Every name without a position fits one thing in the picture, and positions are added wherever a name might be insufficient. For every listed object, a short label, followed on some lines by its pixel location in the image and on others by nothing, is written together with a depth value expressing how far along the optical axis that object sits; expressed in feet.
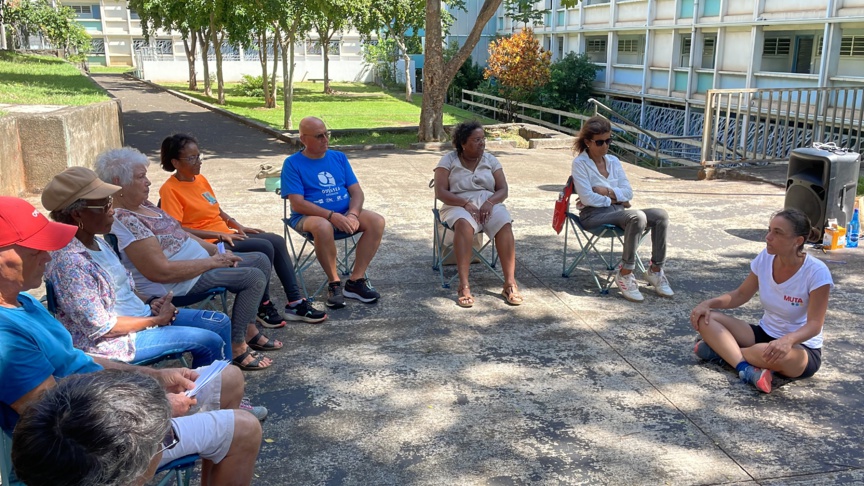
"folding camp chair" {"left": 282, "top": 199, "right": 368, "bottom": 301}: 18.28
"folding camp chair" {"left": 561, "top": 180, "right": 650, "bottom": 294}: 19.02
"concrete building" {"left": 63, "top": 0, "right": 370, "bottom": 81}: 140.05
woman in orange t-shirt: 15.89
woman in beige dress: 18.51
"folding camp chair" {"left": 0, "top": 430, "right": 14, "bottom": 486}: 8.46
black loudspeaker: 23.04
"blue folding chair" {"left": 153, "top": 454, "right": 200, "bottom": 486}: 8.16
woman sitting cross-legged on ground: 13.15
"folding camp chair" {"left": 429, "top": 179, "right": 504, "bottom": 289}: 19.62
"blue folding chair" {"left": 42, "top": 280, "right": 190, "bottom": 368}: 10.27
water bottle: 23.34
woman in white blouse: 18.56
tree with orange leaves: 80.23
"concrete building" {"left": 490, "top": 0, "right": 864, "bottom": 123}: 56.18
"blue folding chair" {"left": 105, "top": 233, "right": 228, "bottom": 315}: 13.78
